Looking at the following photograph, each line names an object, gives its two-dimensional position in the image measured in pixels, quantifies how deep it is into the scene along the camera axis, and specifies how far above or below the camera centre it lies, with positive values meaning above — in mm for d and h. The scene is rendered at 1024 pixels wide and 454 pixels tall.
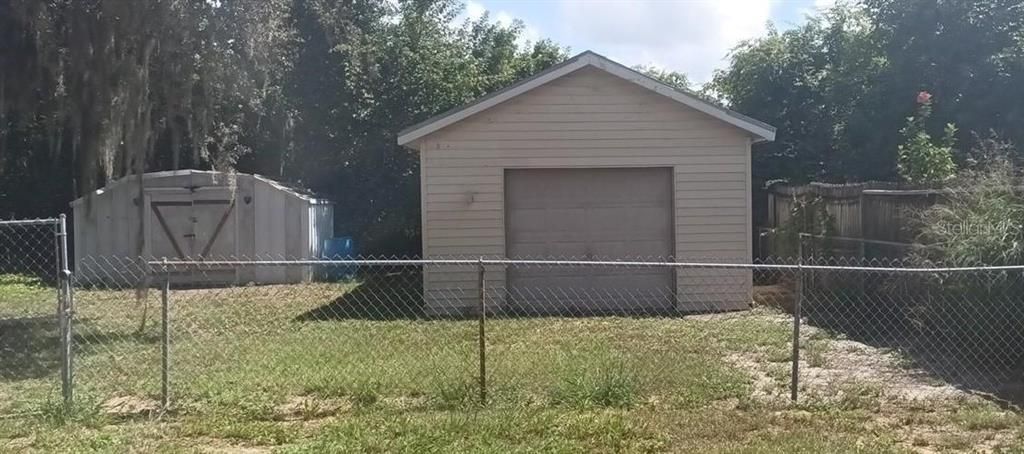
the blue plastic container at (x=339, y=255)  19109 -574
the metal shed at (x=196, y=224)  18000 +84
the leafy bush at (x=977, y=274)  8742 -473
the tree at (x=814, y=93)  19922 +2890
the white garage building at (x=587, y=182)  13461 +591
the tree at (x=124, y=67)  10625 +1859
